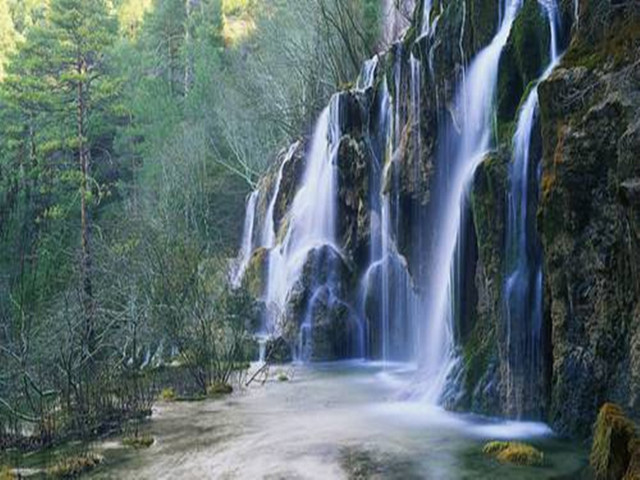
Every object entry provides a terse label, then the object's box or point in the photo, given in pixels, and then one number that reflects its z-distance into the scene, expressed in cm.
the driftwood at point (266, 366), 1516
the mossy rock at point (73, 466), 863
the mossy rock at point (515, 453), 837
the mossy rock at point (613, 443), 682
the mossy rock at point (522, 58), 1245
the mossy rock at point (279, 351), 1907
